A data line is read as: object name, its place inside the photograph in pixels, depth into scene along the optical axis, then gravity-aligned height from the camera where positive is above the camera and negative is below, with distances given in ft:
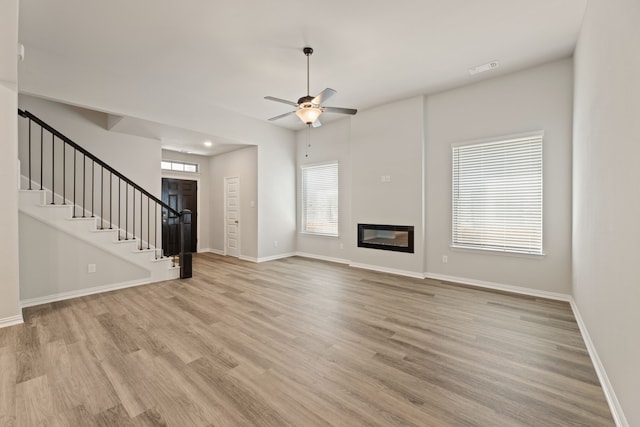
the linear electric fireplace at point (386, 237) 17.48 -1.64
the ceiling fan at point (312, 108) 11.41 +4.49
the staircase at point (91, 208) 12.89 +0.22
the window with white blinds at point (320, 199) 22.17 +1.09
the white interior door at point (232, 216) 23.98 -0.35
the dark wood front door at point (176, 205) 23.94 +0.65
